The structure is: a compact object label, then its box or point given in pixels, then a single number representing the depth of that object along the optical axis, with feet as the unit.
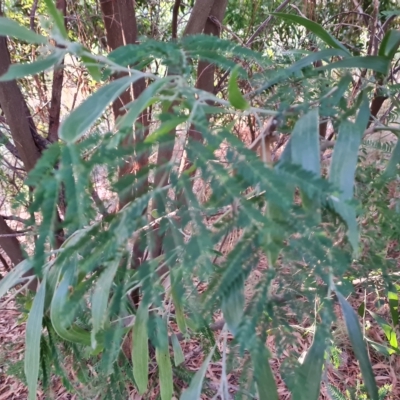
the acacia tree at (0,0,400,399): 1.11
